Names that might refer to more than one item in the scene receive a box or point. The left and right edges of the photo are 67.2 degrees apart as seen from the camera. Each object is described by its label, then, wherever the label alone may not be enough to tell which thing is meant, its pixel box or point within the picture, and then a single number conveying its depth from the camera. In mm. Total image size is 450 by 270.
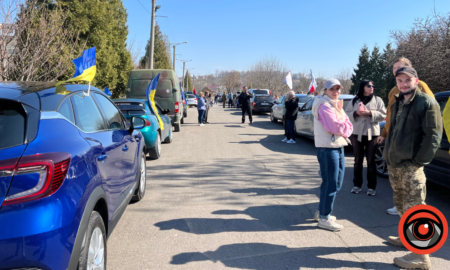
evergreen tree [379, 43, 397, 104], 40862
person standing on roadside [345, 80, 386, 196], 5719
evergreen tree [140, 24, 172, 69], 48722
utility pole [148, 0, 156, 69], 21000
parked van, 13656
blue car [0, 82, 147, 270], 1981
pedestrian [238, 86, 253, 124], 17453
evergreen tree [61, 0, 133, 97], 14961
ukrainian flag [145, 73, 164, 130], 9216
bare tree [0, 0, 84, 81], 9406
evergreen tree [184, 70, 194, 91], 108138
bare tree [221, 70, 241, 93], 96688
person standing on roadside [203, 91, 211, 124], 17881
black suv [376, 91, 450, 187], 5086
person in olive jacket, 3359
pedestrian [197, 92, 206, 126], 17078
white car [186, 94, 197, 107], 40644
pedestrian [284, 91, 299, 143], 11539
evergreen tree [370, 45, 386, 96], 58238
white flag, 20344
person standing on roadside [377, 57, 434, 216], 4859
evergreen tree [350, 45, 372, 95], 60006
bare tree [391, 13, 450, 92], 18047
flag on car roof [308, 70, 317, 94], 19422
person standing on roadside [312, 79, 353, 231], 4172
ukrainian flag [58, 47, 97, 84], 3506
